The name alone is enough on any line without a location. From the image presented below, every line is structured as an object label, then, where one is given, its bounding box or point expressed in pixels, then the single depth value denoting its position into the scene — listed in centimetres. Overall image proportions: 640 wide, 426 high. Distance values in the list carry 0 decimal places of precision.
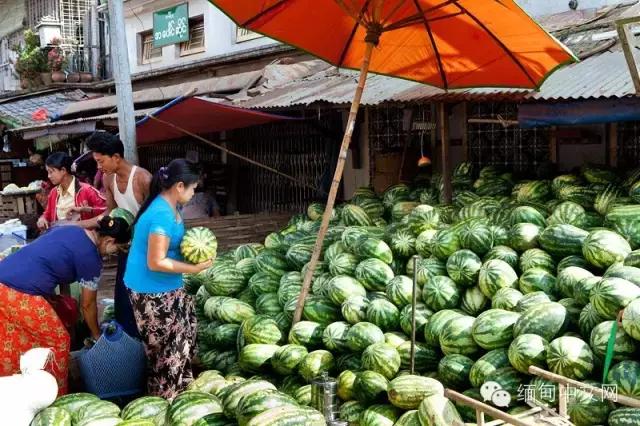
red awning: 691
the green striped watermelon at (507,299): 444
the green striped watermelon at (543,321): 402
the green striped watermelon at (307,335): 492
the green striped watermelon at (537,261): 474
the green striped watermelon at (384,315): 477
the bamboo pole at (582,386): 300
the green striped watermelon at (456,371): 418
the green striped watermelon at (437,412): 352
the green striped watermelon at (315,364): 461
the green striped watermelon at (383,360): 430
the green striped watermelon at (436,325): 445
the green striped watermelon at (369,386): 418
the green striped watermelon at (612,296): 382
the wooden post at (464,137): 791
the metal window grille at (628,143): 653
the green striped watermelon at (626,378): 346
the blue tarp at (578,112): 505
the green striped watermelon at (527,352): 387
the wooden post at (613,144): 654
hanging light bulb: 773
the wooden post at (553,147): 710
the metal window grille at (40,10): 1833
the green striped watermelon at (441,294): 476
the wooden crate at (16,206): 1190
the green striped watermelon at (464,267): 482
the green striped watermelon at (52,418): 357
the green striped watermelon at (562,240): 475
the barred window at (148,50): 1475
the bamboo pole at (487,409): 280
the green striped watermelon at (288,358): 475
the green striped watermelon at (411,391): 393
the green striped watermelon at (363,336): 456
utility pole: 651
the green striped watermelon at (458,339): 429
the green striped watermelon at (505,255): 488
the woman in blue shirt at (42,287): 458
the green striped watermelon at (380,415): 397
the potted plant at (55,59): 1695
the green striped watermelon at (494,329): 419
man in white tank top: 544
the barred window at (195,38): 1340
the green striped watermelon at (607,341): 365
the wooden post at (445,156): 655
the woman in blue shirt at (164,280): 450
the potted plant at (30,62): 1731
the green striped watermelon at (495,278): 464
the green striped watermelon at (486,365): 402
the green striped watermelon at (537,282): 455
